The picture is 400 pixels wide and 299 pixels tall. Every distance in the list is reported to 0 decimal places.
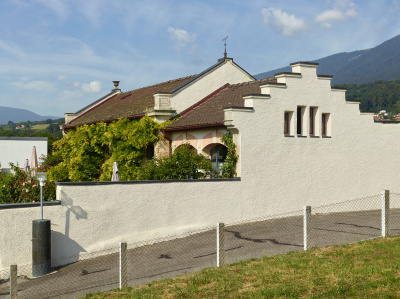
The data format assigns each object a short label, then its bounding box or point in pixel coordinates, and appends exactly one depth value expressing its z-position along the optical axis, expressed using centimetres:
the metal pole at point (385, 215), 1185
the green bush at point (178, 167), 1633
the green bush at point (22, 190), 1377
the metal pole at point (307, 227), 1084
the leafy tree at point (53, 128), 12205
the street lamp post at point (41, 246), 1194
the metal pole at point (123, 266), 899
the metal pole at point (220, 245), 991
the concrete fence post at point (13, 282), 806
